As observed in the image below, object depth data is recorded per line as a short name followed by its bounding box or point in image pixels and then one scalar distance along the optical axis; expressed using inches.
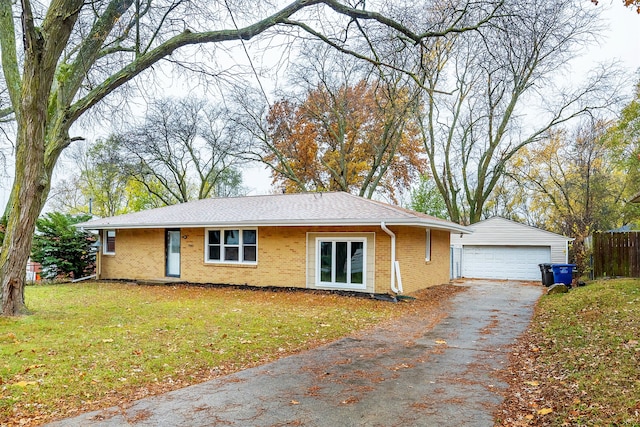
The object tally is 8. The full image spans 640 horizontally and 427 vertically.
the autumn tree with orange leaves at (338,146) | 1032.8
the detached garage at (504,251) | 864.3
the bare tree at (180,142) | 1131.3
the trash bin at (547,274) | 688.4
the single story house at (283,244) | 553.6
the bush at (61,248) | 744.3
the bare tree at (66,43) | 328.5
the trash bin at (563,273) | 629.9
